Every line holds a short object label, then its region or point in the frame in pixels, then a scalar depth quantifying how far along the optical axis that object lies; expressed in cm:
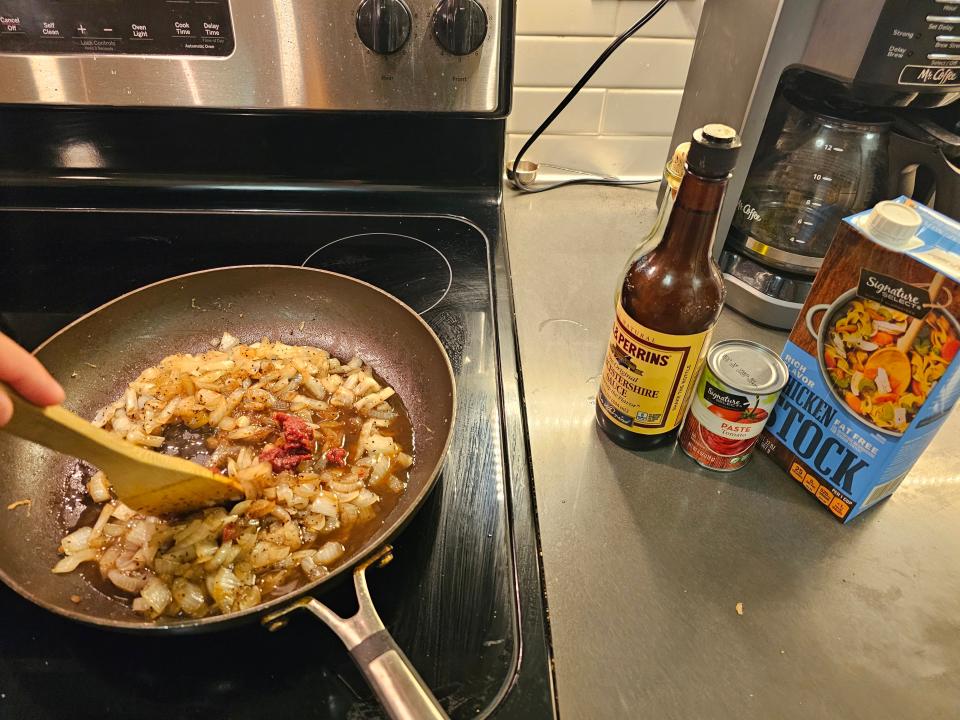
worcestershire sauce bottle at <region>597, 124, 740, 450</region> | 52
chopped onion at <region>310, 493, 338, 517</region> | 62
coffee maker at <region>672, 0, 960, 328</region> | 60
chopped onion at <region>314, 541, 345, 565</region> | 59
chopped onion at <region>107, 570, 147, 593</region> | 57
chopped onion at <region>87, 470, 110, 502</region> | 64
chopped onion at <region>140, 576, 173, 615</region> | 54
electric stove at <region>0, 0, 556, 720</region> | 51
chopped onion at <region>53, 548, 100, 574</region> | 58
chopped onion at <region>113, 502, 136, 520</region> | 62
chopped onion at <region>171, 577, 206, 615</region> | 55
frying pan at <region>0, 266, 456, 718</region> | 51
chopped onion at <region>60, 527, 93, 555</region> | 59
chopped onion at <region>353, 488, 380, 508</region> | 64
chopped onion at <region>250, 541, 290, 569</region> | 58
